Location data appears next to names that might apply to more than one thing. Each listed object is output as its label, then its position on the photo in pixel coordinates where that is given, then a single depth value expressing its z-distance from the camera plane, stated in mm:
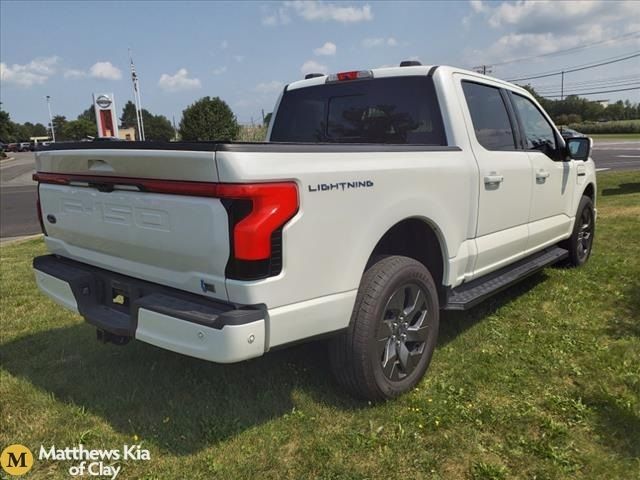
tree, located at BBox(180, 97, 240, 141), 31875
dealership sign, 22844
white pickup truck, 2338
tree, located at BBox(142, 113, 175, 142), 78312
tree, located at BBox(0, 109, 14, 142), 64369
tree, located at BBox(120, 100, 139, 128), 107238
